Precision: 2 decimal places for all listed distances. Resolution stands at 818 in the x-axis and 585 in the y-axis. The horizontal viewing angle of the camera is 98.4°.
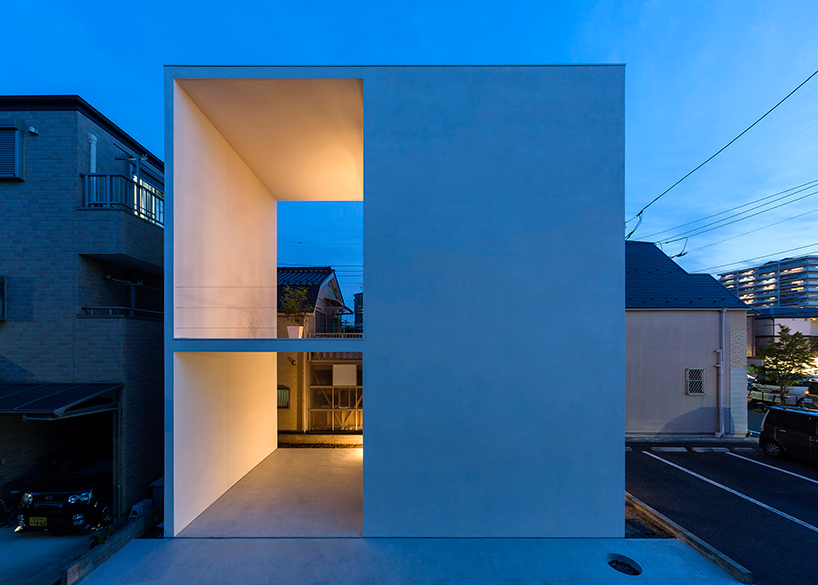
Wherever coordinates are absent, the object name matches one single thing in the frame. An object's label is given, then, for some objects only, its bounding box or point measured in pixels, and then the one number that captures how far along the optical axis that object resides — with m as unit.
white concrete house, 4.91
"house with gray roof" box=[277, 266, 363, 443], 10.14
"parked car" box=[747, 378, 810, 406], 13.70
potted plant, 6.74
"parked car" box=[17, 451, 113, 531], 4.97
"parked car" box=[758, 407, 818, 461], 7.97
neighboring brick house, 5.54
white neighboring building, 10.69
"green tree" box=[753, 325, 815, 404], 13.16
